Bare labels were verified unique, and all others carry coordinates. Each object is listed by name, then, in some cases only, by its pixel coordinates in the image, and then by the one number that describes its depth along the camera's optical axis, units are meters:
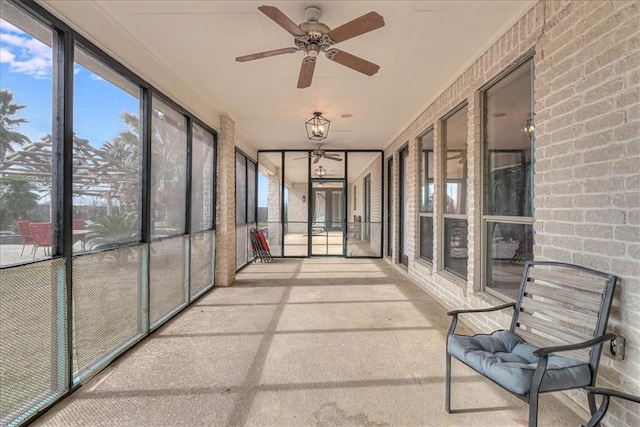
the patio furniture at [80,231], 2.27
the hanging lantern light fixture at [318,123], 5.09
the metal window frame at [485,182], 2.62
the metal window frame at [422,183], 5.00
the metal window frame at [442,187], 4.42
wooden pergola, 1.89
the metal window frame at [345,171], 8.00
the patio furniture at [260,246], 7.38
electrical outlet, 1.72
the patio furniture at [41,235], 2.00
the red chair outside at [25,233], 1.93
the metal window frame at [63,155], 2.10
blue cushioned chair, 1.58
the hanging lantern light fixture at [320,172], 8.64
